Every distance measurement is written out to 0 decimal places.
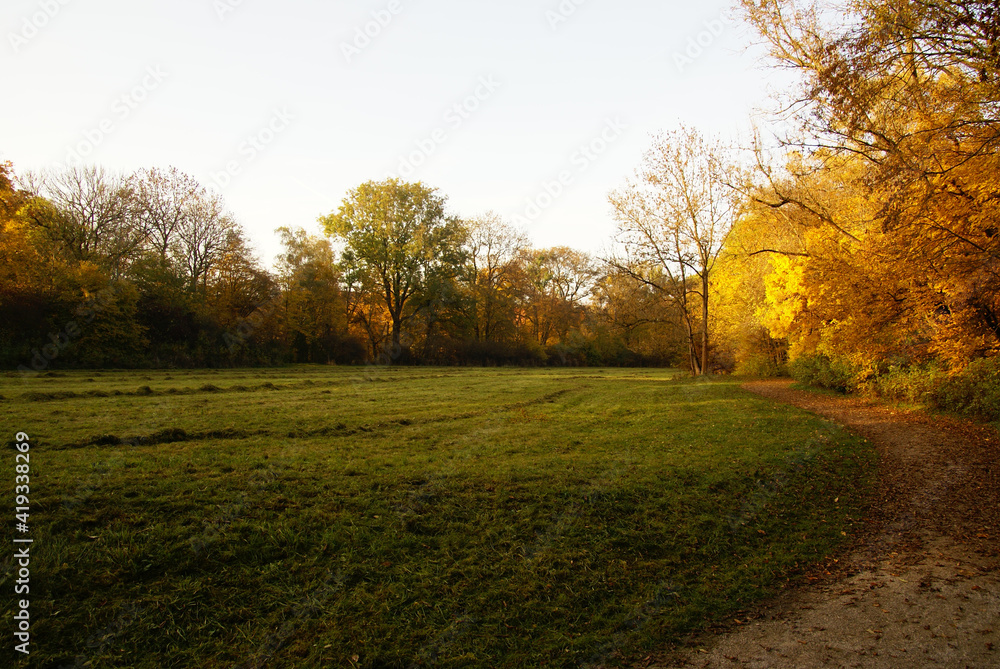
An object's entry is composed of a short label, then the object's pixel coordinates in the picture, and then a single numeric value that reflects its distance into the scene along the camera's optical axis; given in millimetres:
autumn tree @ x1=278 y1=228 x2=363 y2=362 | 35625
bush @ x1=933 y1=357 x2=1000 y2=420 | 12367
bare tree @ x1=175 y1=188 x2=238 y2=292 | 34219
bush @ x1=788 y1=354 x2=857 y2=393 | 19141
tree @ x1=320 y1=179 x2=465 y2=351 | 41625
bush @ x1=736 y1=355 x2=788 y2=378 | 29031
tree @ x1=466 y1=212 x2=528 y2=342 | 50406
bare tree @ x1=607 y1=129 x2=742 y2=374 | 25531
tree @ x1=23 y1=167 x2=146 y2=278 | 28297
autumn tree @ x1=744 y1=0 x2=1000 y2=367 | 7125
